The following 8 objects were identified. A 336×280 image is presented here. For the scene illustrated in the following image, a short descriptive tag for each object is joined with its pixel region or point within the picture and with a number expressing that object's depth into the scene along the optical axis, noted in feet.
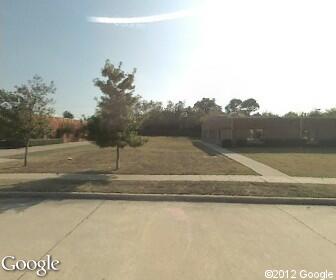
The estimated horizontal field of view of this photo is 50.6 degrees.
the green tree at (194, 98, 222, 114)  338.99
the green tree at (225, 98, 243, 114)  425.65
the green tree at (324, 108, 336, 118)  196.24
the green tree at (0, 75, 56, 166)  52.95
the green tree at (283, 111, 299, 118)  223.45
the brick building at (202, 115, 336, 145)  117.91
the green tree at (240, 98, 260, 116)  418.66
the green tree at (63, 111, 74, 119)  270.07
